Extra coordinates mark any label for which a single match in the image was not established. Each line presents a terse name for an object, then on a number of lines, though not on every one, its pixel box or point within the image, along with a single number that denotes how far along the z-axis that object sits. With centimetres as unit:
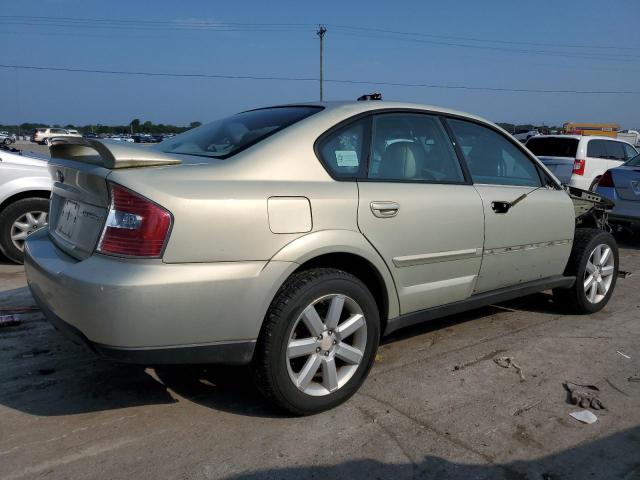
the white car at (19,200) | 578
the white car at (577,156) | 1147
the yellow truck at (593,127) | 3139
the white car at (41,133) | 4613
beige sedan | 232
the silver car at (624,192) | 774
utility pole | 4217
